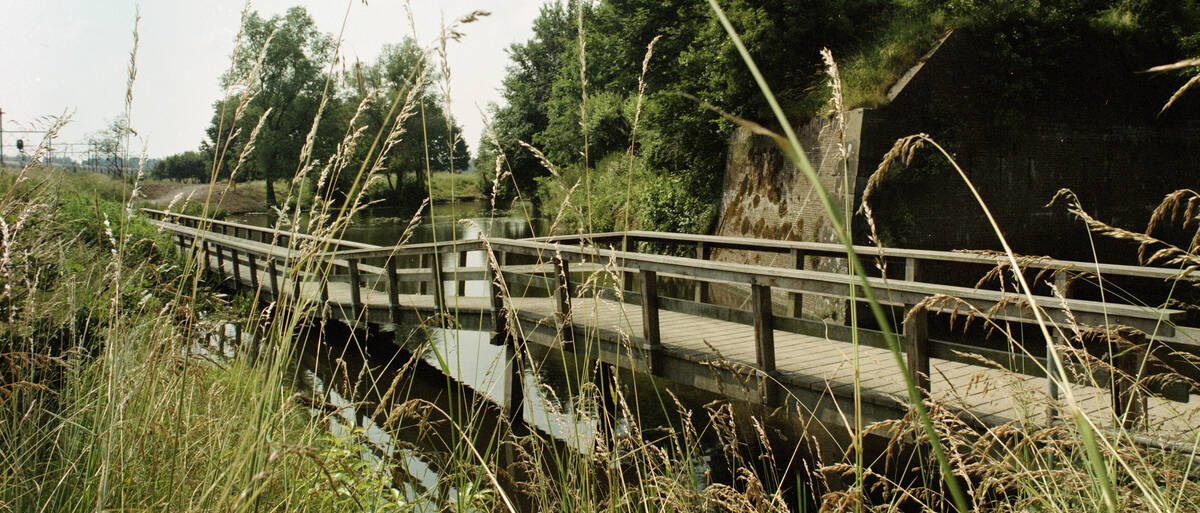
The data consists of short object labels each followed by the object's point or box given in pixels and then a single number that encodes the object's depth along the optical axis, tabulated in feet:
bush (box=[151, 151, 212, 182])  206.28
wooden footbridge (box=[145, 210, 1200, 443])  9.66
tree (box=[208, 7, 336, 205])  105.91
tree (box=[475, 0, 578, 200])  110.11
